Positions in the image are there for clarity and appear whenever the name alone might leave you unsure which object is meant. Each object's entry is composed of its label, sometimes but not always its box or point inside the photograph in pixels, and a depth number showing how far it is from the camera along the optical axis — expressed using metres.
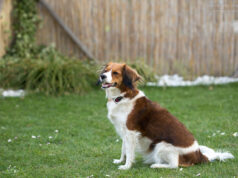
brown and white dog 4.70
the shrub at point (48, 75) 9.35
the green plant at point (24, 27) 11.10
